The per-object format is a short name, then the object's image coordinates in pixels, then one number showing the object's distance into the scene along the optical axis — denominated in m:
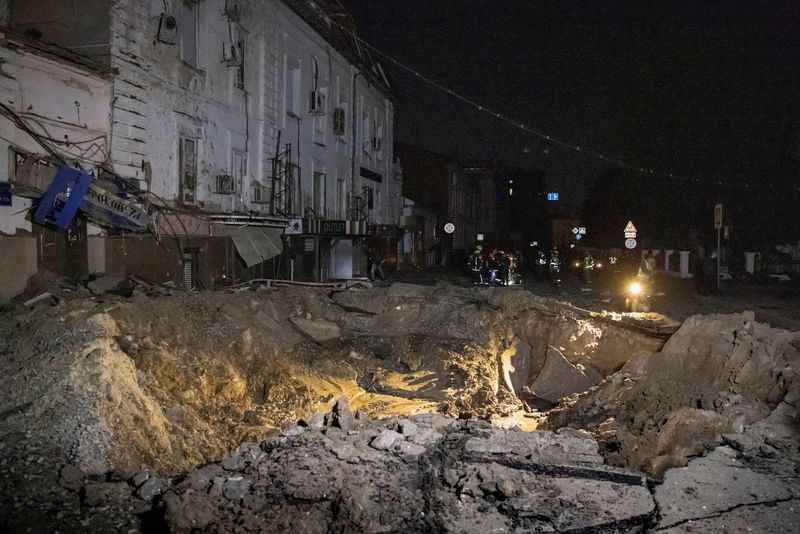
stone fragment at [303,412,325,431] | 7.20
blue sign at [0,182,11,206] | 10.77
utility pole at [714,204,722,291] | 17.82
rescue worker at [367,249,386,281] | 27.06
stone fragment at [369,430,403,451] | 6.67
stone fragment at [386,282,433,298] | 15.23
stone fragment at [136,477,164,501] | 5.46
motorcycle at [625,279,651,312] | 16.25
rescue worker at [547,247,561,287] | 28.36
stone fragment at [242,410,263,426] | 8.95
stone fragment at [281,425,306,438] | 6.94
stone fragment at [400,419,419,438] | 7.02
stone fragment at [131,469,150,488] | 5.62
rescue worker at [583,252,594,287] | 25.89
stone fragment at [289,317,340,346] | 13.13
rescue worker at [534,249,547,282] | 30.69
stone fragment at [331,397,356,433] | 7.14
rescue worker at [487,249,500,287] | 22.70
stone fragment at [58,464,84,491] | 5.43
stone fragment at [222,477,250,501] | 5.48
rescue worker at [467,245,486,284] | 24.31
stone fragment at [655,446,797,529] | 5.25
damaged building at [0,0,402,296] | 11.36
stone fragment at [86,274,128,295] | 10.73
